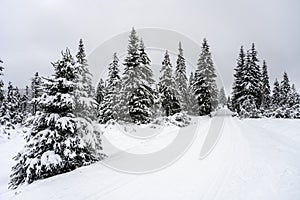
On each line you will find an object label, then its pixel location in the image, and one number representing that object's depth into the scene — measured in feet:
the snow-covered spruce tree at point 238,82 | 117.70
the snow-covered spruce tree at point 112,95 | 82.94
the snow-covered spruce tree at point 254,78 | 111.04
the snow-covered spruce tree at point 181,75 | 107.76
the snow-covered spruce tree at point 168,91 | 94.02
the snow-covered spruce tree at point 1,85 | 69.61
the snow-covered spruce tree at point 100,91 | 132.09
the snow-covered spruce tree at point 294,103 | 92.73
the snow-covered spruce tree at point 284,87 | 136.85
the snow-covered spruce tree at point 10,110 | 108.55
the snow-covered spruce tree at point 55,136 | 26.73
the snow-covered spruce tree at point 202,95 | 107.04
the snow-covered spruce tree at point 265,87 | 147.46
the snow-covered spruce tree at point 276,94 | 151.02
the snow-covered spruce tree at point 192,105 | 123.54
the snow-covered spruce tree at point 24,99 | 209.12
